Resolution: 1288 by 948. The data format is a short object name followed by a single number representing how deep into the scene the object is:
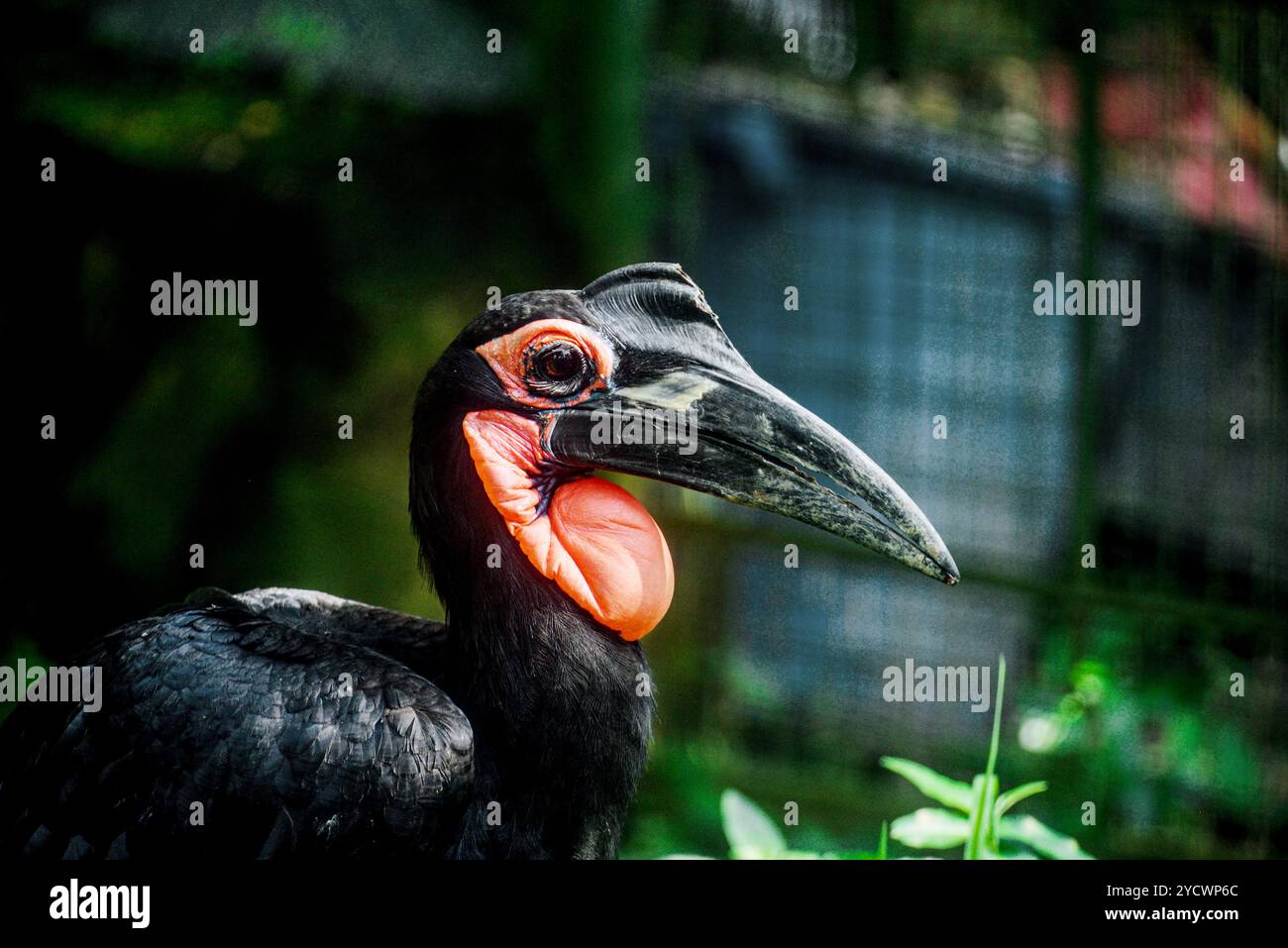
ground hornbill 2.27
